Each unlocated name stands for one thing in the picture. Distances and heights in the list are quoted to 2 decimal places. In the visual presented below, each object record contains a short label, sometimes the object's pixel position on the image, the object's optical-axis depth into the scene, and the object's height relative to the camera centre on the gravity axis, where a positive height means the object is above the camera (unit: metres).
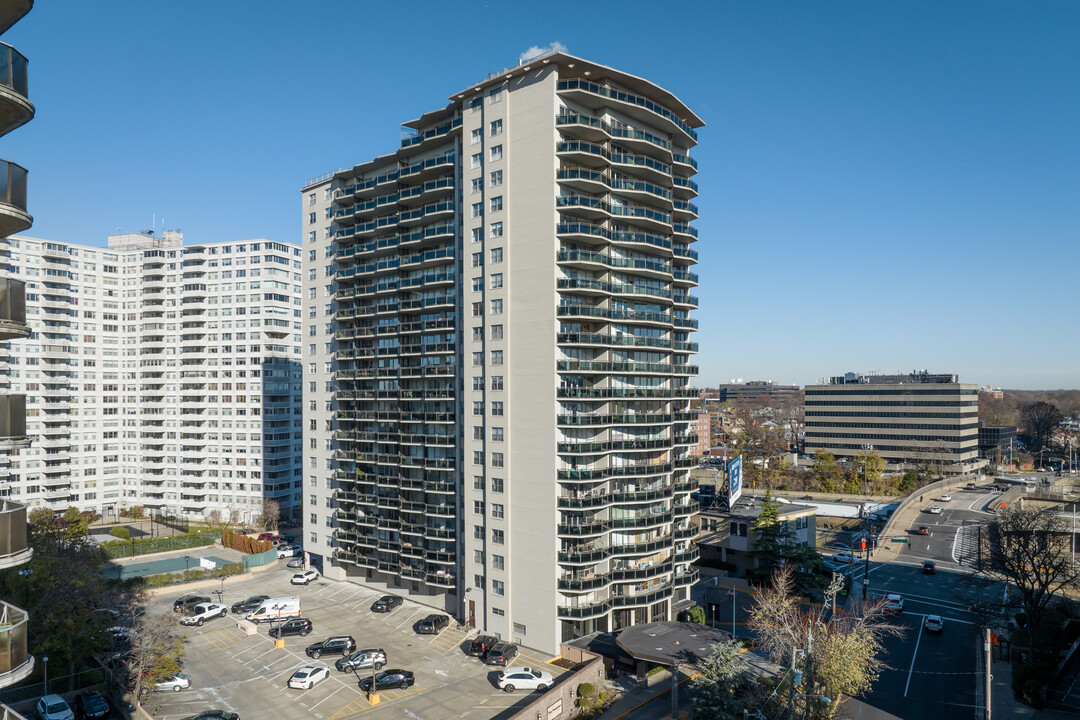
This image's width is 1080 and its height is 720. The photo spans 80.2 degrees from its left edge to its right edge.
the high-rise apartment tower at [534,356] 55.56 +2.57
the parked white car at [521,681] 48.16 -22.43
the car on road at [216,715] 41.69 -21.61
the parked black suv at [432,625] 59.72 -22.69
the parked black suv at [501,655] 52.88 -22.59
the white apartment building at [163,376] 107.62 +1.87
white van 62.84 -22.17
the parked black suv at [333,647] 54.38 -22.32
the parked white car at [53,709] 42.05 -21.26
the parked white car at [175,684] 48.03 -22.35
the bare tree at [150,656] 45.91 -19.91
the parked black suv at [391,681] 48.16 -22.34
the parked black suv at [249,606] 65.44 -22.61
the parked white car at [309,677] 48.44 -22.31
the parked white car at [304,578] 75.44 -22.88
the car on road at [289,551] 89.08 -23.34
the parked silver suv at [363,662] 51.41 -22.33
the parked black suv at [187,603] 65.31 -22.34
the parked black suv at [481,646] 54.44 -22.41
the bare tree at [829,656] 39.94 -17.74
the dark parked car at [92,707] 44.16 -22.13
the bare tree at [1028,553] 55.25 -15.85
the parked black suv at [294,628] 59.16 -22.40
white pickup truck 63.09 -22.74
